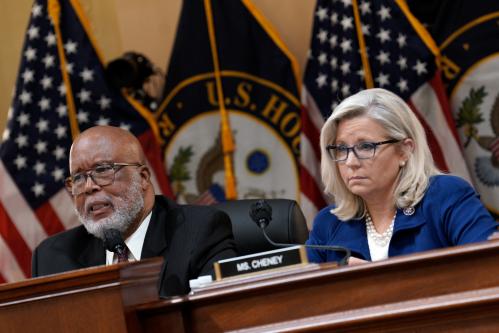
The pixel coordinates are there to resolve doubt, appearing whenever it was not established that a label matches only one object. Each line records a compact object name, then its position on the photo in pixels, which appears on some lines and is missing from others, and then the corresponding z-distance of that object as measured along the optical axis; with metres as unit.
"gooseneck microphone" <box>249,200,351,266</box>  5.27
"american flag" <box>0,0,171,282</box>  10.81
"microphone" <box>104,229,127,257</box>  5.62
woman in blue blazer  5.98
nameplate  4.26
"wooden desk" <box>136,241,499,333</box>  3.72
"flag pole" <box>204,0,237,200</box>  10.74
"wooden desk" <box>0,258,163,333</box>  4.01
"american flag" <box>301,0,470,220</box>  9.89
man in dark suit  6.53
